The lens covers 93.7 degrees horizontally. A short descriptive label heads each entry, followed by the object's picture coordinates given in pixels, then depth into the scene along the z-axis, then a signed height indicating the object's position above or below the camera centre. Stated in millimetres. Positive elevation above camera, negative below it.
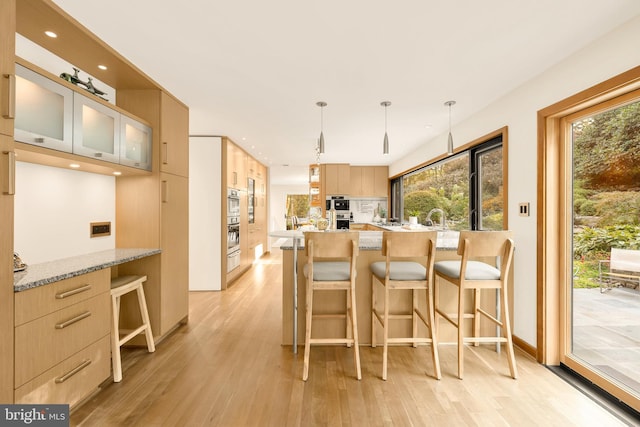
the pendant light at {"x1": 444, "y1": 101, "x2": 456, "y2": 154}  3093 +760
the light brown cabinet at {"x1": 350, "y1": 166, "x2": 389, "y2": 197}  7465 +849
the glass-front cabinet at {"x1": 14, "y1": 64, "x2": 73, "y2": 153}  1577 +592
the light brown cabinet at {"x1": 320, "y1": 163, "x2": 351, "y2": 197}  7273 +873
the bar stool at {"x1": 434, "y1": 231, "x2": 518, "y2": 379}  2205 -443
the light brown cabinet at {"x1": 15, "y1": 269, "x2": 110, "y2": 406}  1443 -686
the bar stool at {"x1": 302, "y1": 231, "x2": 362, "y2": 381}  2189 -439
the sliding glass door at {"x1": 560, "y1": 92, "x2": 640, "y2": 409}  1907 -202
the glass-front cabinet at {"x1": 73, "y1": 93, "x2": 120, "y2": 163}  1957 +605
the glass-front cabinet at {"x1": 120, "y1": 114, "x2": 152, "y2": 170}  2410 +611
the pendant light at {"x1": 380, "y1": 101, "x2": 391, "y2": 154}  3150 +1190
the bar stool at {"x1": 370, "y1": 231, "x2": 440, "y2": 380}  2184 -436
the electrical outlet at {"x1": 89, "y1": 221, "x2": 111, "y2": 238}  2521 -122
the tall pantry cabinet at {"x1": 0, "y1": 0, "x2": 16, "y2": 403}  1345 +82
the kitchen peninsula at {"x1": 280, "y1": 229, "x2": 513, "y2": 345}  2742 -800
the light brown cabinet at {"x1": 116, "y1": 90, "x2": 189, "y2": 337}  2756 +44
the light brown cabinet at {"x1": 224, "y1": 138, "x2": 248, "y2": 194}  4824 +851
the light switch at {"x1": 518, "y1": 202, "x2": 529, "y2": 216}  2619 +61
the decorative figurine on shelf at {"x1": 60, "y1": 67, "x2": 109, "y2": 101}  2095 +964
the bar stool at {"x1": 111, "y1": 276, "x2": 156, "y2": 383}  2146 -812
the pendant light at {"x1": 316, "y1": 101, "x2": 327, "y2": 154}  3131 +1008
